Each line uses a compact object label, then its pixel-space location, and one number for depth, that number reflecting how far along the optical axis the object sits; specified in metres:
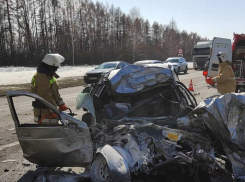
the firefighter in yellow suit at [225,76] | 5.86
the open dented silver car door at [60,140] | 3.16
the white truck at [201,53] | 27.52
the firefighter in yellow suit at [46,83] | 3.79
